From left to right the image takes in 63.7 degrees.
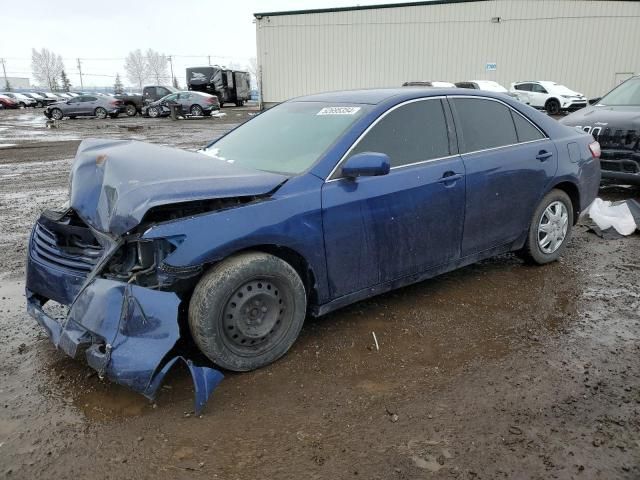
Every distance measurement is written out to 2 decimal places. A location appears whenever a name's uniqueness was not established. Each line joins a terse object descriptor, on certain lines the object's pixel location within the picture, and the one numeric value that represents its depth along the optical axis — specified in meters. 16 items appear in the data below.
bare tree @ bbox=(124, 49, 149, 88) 106.75
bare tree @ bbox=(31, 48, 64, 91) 105.88
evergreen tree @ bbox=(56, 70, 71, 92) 92.61
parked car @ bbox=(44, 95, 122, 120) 28.78
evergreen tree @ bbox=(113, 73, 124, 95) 95.89
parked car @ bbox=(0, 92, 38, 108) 46.88
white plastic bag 5.92
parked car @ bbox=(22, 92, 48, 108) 47.97
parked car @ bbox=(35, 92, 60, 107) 48.09
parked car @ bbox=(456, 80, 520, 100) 21.08
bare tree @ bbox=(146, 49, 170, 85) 107.51
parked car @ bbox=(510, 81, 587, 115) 24.95
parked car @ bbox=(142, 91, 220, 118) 28.59
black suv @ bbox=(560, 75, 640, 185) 6.65
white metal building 29.33
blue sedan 2.71
